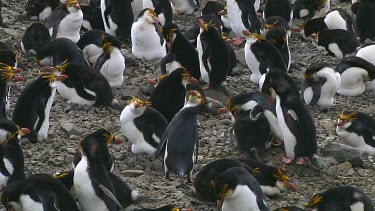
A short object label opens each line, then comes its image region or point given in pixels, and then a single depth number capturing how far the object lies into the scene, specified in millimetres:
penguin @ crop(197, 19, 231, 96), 10148
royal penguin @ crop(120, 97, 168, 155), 8570
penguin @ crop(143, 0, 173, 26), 12133
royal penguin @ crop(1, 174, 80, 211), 6836
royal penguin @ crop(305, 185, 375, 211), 7371
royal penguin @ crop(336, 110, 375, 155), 8953
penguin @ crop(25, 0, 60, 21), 12469
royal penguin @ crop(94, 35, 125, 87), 10172
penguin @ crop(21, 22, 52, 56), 10984
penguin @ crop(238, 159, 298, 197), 7730
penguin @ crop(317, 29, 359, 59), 11656
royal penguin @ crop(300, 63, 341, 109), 9898
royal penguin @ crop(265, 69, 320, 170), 8352
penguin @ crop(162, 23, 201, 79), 10320
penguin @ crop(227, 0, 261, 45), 12100
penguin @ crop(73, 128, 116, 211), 7012
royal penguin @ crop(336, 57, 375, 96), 10430
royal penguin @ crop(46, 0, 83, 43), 11289
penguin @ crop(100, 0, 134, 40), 11758
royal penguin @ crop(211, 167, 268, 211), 7105
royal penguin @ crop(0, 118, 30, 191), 7523
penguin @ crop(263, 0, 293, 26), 12656
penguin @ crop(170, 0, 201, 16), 13227
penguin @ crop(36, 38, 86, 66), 10195
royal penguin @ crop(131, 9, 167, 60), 11039
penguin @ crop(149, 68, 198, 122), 9219
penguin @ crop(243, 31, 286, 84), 10359
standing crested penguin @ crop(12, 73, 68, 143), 8633
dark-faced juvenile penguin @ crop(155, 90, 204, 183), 7938
